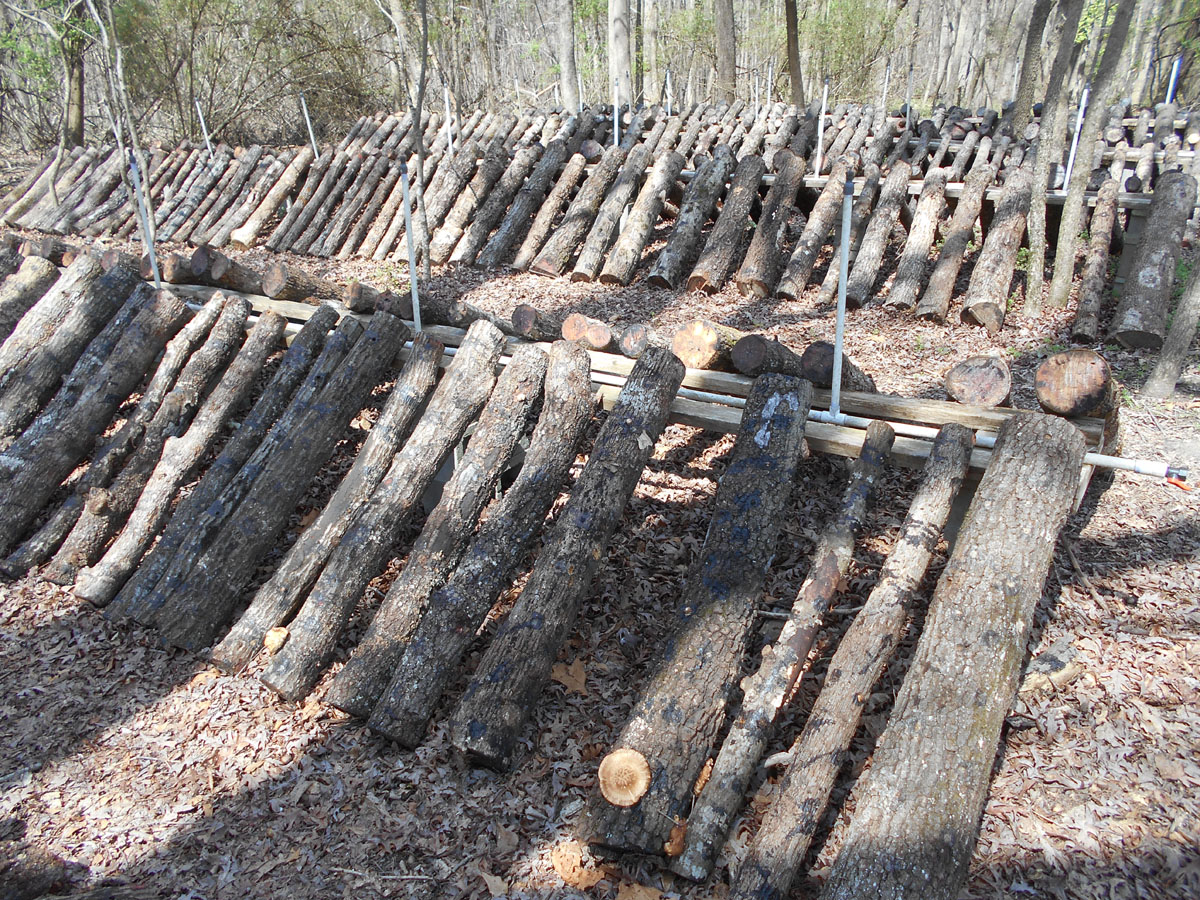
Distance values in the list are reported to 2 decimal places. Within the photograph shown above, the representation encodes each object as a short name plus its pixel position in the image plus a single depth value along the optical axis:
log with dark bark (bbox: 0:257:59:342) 5.82
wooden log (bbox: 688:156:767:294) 7.99
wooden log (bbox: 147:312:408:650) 4.04
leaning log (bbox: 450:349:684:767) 3.19
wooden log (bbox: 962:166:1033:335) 6.84
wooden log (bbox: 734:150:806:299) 7.86
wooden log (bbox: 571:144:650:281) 8.45
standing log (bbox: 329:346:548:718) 3.51
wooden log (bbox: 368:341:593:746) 3.37
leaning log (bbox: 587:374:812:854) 2.81
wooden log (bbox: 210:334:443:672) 3.89
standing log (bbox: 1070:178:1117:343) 6.50
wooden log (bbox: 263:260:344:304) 5.21
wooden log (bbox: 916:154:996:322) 7.11
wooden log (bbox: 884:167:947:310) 7.30
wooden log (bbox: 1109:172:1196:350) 6.28
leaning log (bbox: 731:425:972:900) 2.58
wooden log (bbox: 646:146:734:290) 8.15
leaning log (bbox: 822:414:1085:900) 2.42
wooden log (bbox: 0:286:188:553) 4.75
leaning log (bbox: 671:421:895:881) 2.74
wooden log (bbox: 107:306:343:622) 4.19
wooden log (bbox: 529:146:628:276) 8.55
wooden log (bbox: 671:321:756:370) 4.27
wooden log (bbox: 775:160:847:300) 7.81
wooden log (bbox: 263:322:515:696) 3.69
